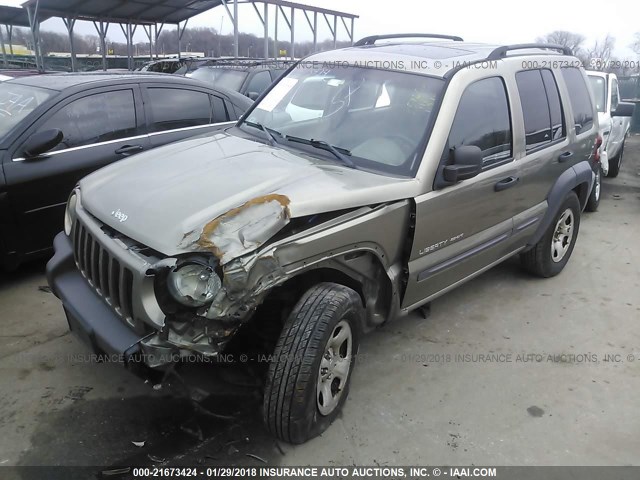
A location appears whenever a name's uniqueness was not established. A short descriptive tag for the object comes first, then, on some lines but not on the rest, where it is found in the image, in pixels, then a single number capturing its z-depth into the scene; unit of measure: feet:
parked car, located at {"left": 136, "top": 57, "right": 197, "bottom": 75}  35.78
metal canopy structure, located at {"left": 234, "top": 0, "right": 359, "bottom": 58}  47.60
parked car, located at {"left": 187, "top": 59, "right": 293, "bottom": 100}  30.83
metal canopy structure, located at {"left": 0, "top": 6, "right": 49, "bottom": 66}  57.62
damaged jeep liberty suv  7.77
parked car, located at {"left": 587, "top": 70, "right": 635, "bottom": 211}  24.27
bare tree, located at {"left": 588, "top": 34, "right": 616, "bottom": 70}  53.47
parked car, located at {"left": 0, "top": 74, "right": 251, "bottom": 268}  13.57
